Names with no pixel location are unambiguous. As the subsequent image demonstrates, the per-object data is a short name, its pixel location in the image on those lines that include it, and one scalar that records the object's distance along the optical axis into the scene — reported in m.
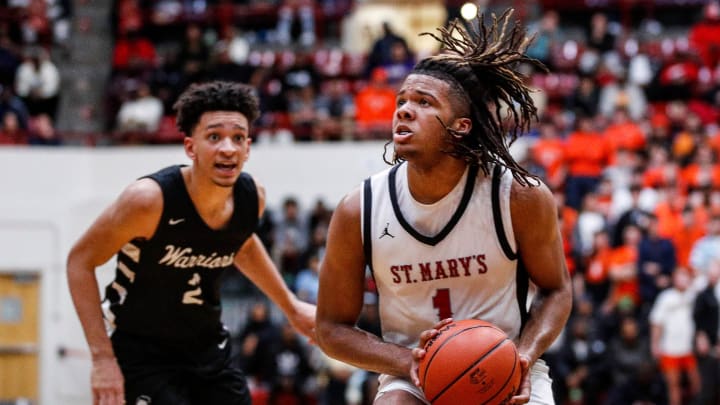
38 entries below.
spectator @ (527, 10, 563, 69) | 15.59
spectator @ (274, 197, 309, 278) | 13.13
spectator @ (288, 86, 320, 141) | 14.92
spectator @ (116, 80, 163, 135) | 15.12
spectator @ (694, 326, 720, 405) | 11.12
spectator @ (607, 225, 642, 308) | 11.93
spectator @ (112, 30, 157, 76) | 16.30
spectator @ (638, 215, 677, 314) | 11.82
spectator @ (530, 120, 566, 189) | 13.34
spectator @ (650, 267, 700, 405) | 11.31
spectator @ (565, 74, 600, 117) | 14.79
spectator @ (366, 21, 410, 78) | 15.38
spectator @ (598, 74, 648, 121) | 14.85
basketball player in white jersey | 4.52
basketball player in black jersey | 5.42
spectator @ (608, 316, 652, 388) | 11.36
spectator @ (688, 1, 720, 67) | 15.80
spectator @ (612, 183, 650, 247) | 12.25
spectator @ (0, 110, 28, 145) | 14.34
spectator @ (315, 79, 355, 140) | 14.85
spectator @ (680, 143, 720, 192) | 12.94
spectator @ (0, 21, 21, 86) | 15.33
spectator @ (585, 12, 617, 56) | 15.95
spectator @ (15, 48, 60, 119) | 15.28
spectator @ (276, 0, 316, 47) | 17.53
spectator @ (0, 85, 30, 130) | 14.59
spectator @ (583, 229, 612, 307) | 12.11
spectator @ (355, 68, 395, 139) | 14.51
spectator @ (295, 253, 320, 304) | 12.28
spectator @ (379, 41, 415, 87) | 14.84
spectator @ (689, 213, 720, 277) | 11.59
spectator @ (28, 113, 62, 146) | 14.52
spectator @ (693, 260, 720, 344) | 11.09
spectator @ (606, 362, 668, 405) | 11.28
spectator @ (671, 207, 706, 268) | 12.41
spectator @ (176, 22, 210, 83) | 15.36
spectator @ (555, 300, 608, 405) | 11.45
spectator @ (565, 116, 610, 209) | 13.34
